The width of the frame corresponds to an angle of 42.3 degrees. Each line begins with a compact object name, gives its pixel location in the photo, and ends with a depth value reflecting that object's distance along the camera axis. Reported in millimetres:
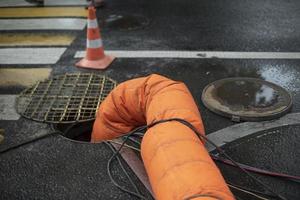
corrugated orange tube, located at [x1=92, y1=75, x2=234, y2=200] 2457
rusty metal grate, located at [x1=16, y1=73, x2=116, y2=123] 4316
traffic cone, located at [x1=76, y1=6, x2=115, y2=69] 5355
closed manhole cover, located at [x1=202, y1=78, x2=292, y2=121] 4223
